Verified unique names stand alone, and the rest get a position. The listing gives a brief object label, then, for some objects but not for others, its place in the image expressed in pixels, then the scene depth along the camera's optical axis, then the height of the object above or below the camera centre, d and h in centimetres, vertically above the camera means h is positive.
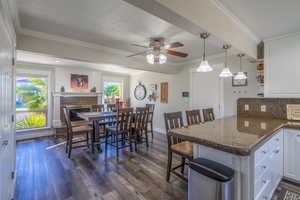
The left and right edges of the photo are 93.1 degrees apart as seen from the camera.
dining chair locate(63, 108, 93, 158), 306 -69
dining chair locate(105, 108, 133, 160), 316 -55
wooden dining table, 316 -43
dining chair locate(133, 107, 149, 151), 350 -54
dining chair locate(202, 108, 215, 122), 282 -30
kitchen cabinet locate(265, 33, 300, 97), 238 +58
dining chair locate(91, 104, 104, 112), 451 -27
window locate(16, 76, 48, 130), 432 -8
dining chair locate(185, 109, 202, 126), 246 -32
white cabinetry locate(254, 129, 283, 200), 129 -75
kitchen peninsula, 116 -48
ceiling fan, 271 +96
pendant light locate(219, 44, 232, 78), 225 +42
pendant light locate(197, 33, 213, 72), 198 +45
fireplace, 479 -8
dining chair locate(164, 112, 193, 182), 194 -69
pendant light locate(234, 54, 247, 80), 245 +40
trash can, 107 -65
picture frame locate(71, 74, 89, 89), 515 +68
